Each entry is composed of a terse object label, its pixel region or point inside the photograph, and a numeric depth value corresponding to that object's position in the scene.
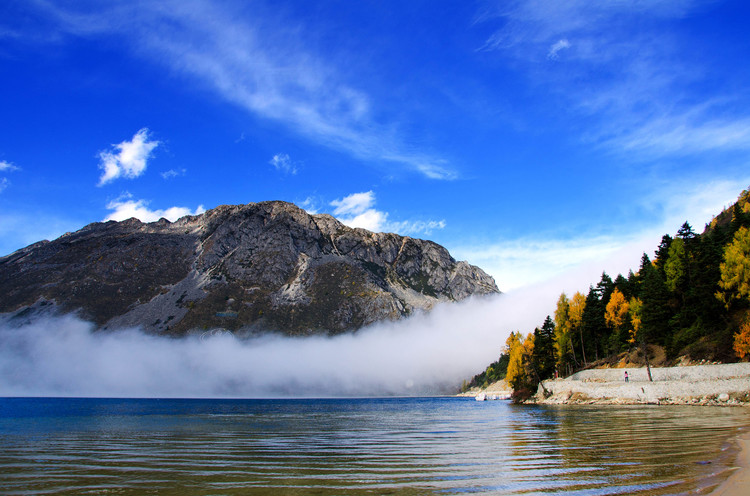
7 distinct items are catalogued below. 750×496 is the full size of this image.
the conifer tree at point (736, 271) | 51.84
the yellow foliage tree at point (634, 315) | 71.96
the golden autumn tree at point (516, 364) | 100.50
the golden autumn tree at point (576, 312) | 88.62
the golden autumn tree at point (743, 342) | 47.44
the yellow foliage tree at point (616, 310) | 80.37
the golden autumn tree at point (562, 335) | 90.38
